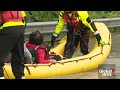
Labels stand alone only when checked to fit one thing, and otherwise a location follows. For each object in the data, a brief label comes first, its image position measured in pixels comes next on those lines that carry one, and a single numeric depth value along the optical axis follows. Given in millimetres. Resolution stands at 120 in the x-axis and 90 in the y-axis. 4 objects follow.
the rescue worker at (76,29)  15039
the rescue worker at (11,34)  9219
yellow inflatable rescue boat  12125
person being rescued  12805
